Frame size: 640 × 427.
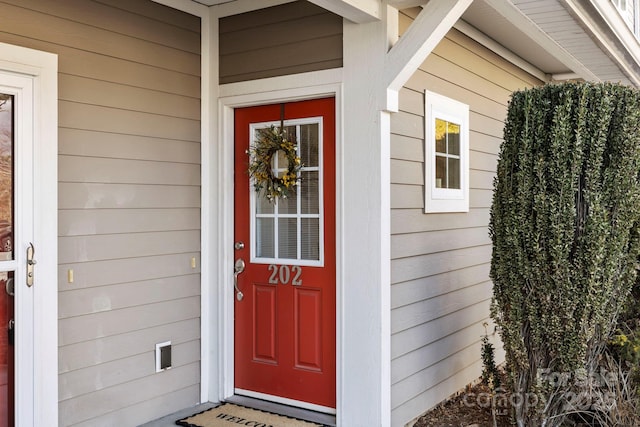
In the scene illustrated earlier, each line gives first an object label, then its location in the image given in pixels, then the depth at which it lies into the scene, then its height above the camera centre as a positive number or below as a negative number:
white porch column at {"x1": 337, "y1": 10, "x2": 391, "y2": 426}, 3.36 -0.11
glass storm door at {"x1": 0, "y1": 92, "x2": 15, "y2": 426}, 2.89 -0.17
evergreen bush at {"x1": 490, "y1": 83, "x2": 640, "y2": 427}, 3.10 -0.08
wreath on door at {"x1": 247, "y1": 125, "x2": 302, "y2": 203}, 3.74 +0.32
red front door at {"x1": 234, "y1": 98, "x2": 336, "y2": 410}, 3.63 -0.35
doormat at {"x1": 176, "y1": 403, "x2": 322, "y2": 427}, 3.49 -1.21
